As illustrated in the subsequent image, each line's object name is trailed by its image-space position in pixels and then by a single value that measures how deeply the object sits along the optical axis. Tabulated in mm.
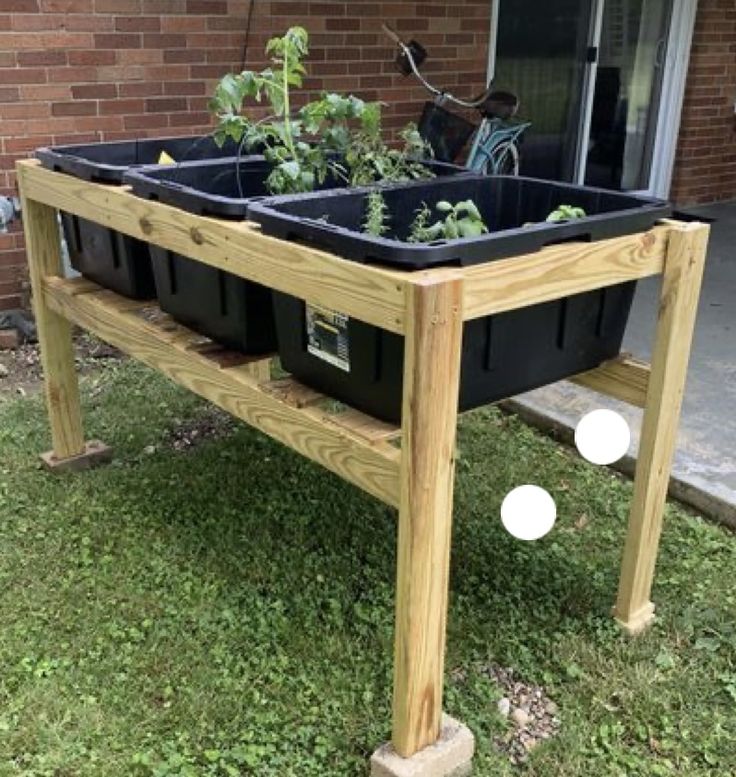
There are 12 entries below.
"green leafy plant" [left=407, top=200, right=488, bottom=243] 2066
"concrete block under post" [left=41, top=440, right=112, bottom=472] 3253
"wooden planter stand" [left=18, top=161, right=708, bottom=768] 1713
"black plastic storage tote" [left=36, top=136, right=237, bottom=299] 2763
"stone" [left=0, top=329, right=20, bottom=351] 4324
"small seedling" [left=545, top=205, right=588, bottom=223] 2055
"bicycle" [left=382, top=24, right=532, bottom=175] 5145
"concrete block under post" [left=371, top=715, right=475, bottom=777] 1928
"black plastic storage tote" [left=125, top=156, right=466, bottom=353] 2285
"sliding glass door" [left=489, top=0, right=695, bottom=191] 5988
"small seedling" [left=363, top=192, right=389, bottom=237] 2176
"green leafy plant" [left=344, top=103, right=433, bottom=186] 2561
